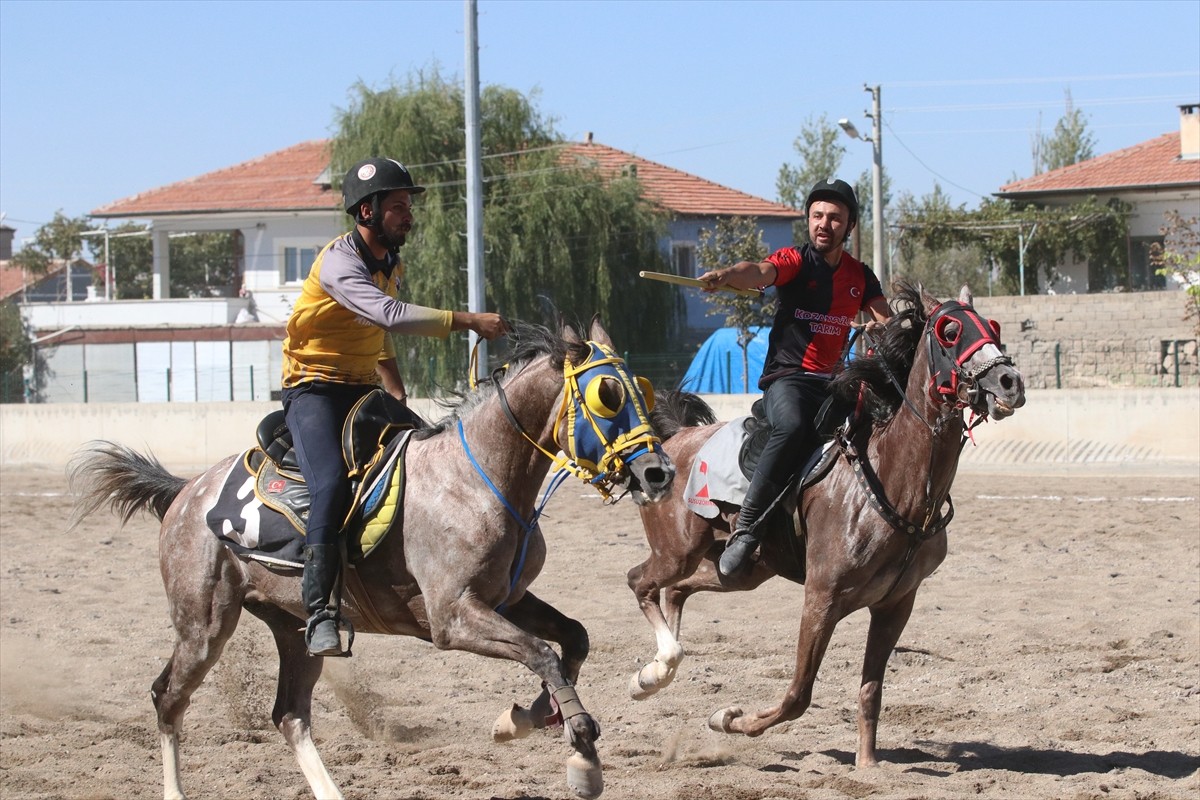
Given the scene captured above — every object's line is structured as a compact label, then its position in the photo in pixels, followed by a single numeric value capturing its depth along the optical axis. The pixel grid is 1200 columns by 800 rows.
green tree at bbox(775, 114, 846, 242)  64.75
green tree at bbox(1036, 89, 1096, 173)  71.31
